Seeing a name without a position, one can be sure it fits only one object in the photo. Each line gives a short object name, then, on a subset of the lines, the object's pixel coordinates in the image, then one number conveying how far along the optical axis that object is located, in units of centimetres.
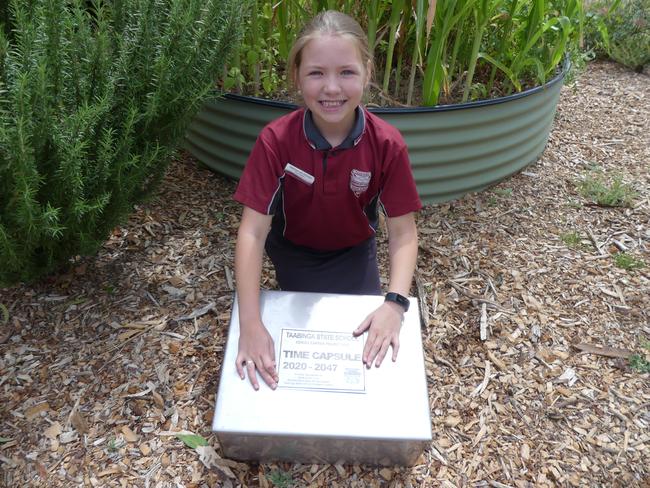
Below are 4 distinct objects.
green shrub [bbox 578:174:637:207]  221
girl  121
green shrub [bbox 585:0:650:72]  378
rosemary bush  113
